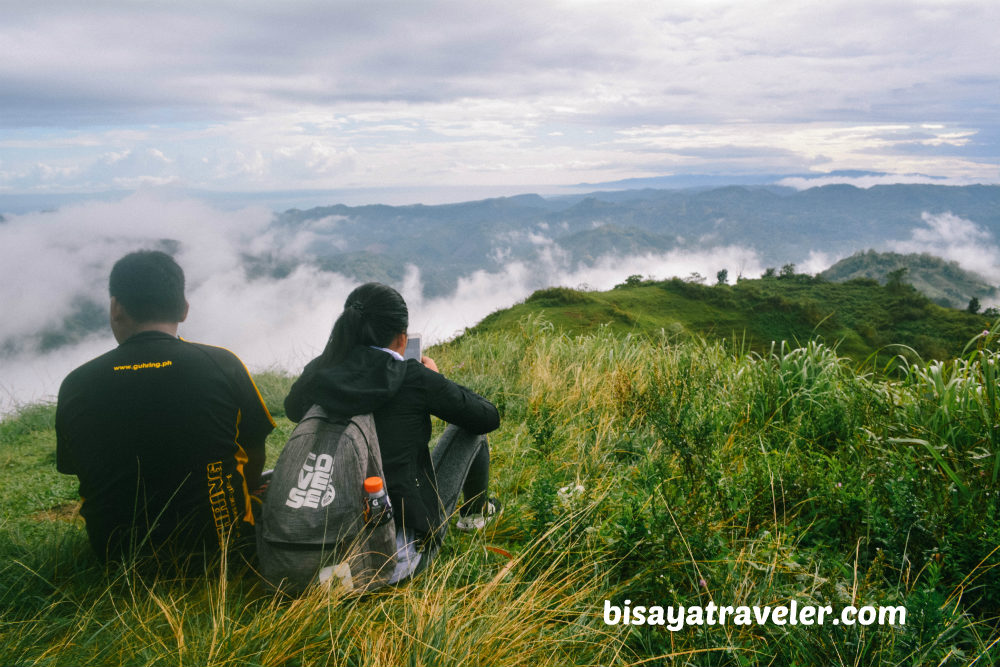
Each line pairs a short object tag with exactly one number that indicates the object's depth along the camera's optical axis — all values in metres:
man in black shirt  2.25
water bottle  2.29
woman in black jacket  2.39
